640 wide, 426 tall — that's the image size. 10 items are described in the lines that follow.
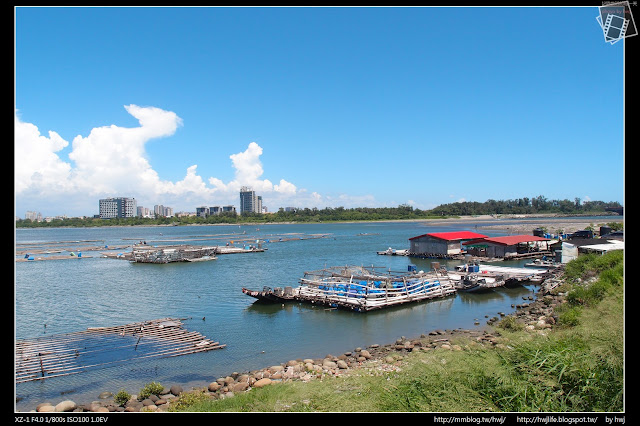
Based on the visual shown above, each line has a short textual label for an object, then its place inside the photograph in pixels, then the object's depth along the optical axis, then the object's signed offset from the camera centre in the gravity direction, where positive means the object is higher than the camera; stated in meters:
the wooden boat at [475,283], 24.37 -4.29
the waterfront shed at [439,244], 42.31 -3.28
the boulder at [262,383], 10.97 -4.68
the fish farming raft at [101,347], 13.19 -5.02
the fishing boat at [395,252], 46.70 -4.58
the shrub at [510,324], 15.02 -4.39
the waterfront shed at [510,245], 40.91 -3.25
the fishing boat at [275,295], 22.20 -4.52
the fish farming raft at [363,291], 20.61 -4.26
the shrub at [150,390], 10.81 -4.84
